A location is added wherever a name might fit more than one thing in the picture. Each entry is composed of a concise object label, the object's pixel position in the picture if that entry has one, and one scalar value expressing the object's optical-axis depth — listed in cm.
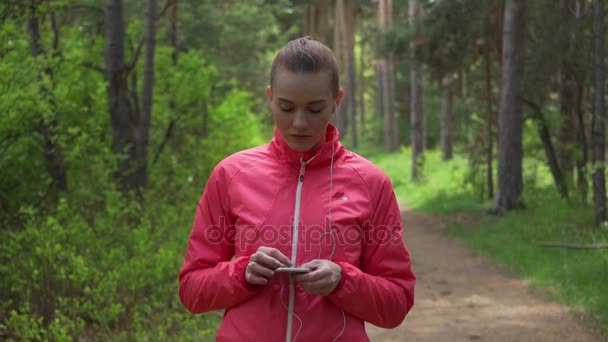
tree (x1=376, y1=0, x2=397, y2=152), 3278
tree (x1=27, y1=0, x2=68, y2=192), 758
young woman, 235
